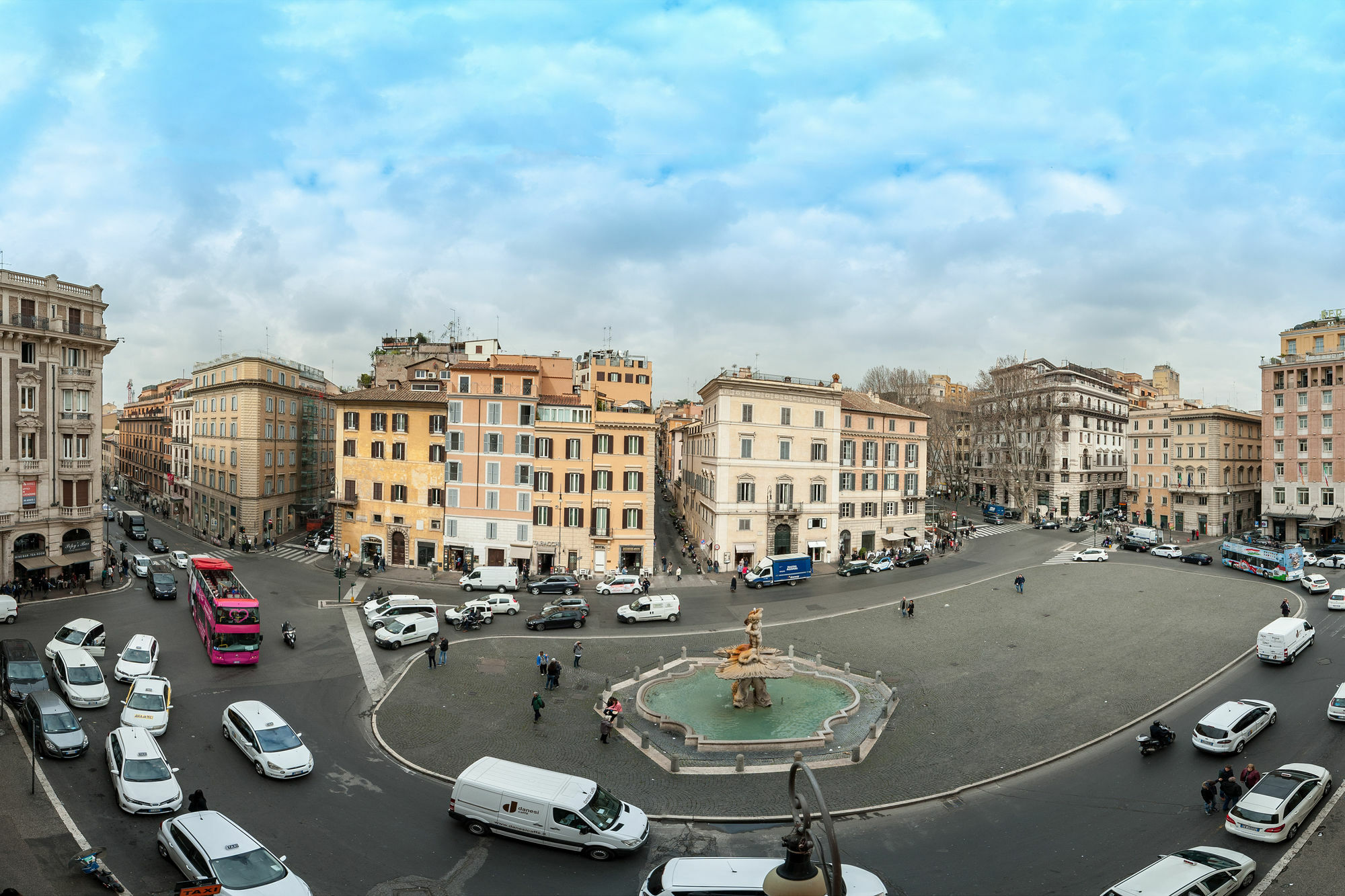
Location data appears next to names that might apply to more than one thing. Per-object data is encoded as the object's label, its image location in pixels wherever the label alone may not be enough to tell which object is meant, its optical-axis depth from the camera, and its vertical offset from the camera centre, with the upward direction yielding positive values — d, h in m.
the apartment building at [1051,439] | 88.62 +2.10
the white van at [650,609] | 42.44 -9.48
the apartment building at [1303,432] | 70.69 +2.53
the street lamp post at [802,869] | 8.53 -5.19
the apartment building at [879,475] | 65.88 -2.10
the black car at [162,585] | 44.94 -8.75
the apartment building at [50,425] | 44.31 +1.49
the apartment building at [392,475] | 58.69 -2.11
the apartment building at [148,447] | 102.00 +0.26
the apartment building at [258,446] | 69.38 +0.31
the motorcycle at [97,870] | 15.45 -9.36
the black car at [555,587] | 50.56 -9.71
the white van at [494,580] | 50.12 -9.17
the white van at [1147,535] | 69.31 -7.95
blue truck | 54.00 -9.13
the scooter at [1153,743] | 24.08 -9.90
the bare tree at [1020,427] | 88.00 +3.55
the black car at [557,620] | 40.47 -9.72
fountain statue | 27.61 -8.50
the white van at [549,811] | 17.88 -9.35
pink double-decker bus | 31.58 -7.94
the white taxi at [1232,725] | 23.81 -9.36
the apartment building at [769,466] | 59.31 -1.22
